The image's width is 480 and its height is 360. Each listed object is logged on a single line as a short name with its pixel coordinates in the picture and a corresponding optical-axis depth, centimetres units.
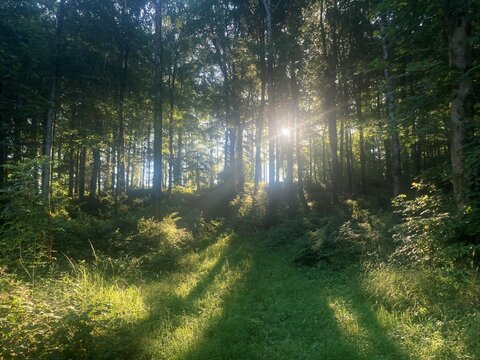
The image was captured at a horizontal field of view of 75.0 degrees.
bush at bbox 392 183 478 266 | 625
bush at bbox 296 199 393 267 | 924
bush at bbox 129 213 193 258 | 1112
